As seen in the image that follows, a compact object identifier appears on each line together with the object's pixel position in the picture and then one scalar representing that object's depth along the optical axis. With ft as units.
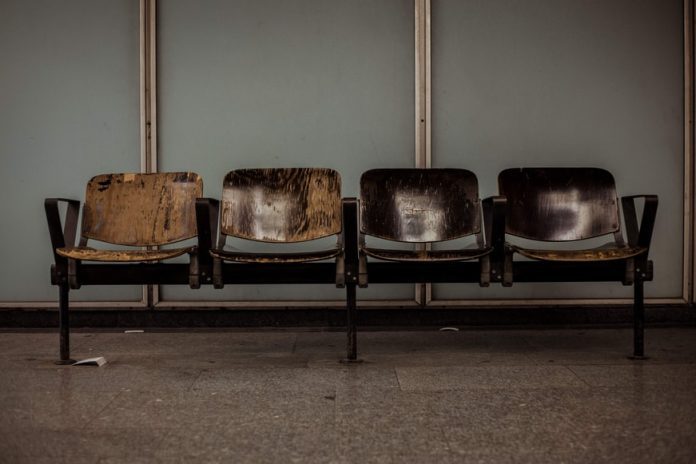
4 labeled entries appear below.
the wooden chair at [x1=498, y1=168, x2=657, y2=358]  9.86
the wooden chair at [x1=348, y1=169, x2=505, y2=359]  9.68
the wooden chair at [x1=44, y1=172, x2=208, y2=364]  9.04
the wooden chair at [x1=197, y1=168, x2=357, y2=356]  9.55
